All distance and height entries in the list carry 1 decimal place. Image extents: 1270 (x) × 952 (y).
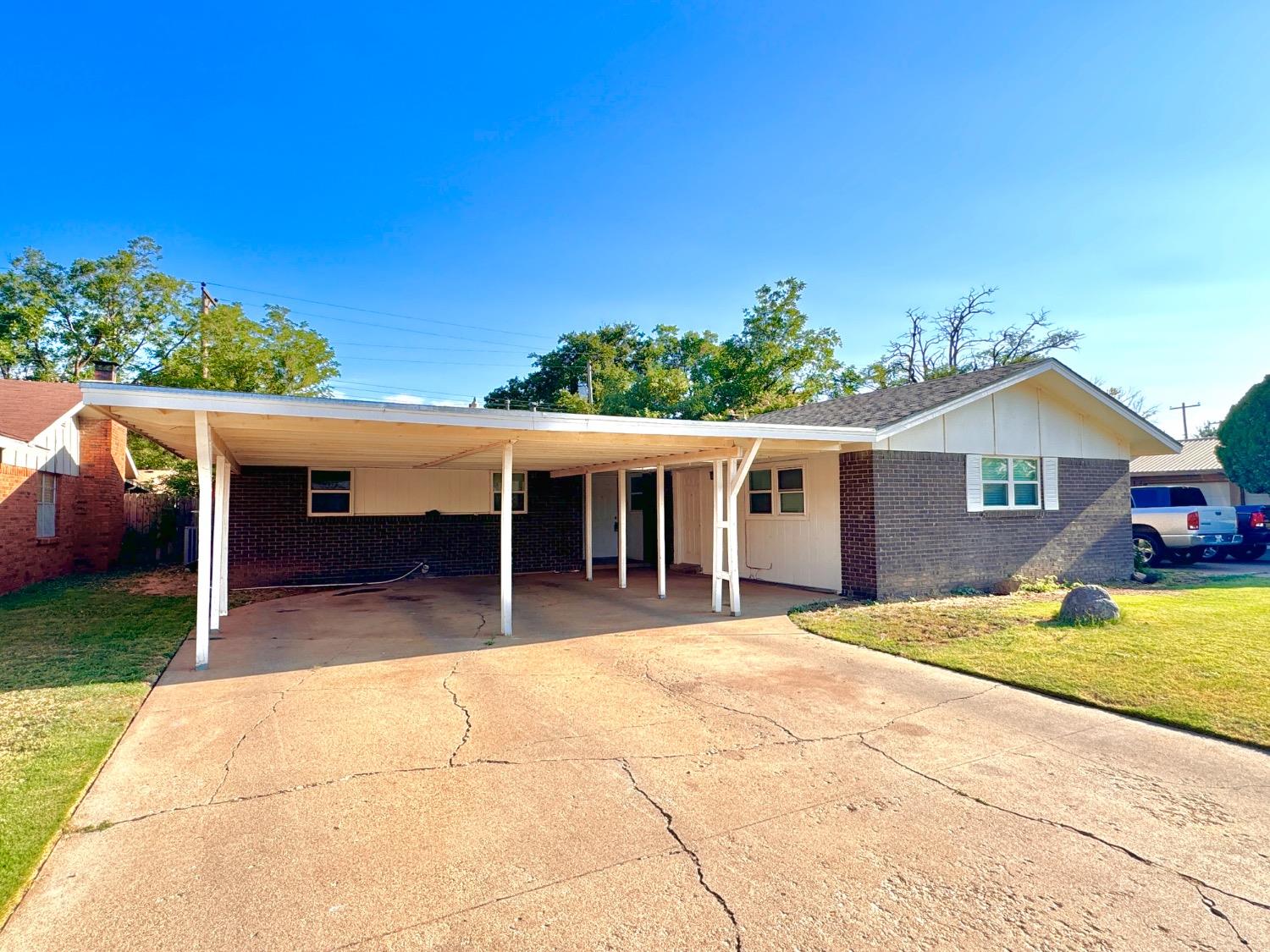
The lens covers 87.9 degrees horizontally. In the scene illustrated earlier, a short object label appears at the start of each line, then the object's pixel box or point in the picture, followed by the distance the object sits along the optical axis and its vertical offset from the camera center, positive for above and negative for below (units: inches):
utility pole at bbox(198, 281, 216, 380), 791.1 +244.4
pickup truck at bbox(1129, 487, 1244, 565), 573.9 -21.6
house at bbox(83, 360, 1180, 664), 332.8 +10.9
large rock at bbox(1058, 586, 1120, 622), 306.7 -49.5
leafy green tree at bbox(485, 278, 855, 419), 960.3 +204.5
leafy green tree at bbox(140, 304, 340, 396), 783.7 +186.2
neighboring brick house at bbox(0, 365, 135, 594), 452.4 +18.7
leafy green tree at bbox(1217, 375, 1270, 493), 743.7 +68.6
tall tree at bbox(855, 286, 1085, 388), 1169.4 +293.6
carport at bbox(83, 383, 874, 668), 238.1 +31.8
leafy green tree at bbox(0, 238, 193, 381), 992.9 +311.9
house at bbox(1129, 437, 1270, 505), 897.5 +36.6
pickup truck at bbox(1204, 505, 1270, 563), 601.3 -26.7
